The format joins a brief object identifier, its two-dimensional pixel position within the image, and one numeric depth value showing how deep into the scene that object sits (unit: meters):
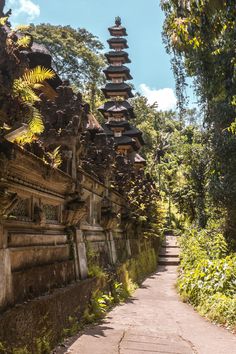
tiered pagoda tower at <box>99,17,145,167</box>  30.22
